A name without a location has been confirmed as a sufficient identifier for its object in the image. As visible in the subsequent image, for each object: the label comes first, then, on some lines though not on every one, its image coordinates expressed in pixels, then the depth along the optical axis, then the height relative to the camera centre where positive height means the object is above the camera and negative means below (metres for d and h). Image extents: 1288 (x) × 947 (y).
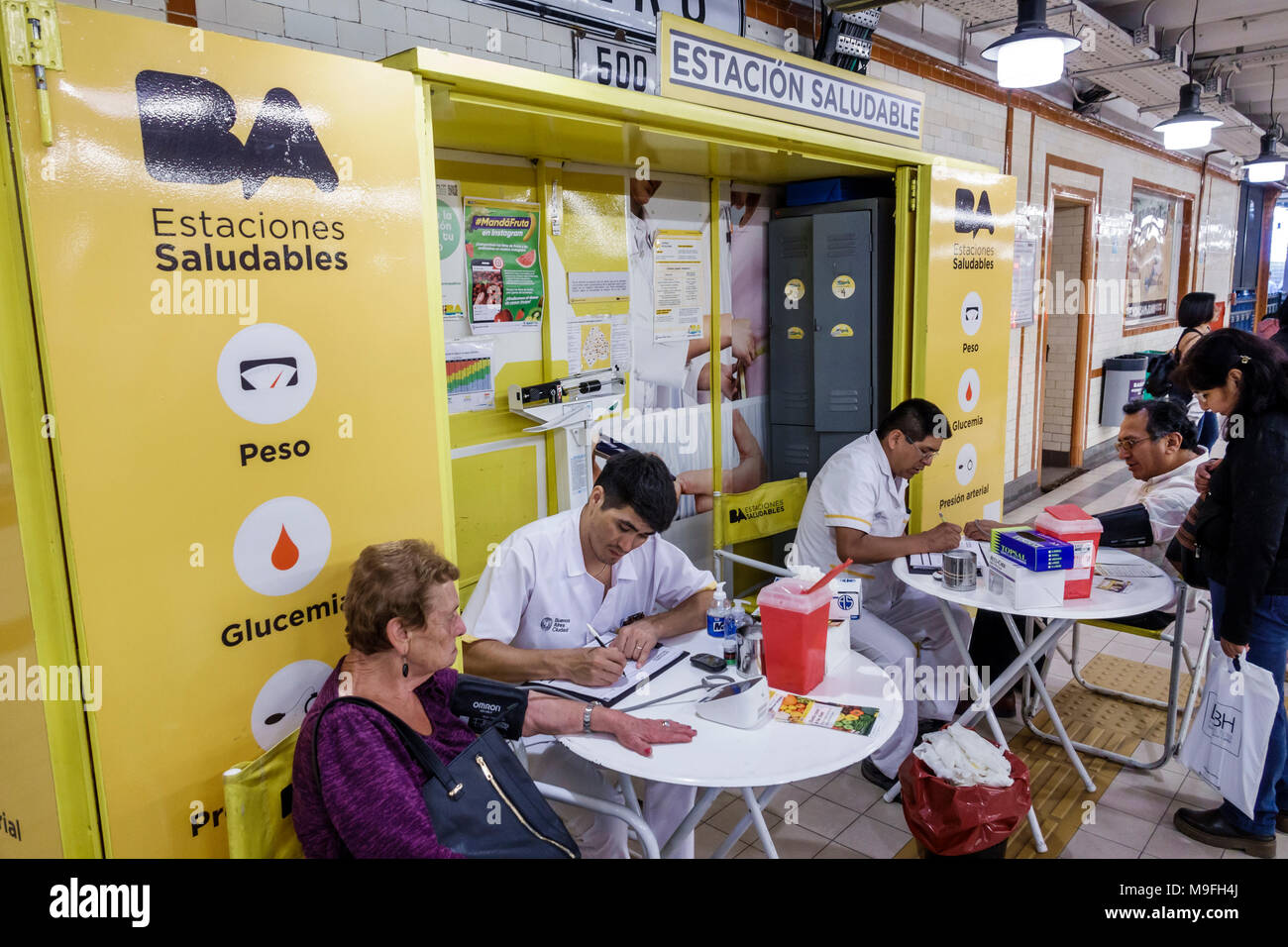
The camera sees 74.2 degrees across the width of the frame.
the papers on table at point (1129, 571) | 3.31 -0.99
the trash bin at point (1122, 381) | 9.29 -0.69
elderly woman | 1.62 -0.81
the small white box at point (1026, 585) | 2.99 -0.94
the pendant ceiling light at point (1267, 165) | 8.77 +1.53
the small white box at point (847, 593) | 2.85 -0.91
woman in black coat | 2.71 -0.64
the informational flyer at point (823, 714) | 2.14 -1.00
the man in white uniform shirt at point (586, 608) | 2.39 -0.85
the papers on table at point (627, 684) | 2.30 -0.98
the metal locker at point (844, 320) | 4.57 +0.01
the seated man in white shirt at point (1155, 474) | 3.47 -0.65
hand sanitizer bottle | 2.65 -0.90
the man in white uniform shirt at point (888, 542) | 3.45 -0.90
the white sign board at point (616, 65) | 3.67 +1.15
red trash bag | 2.60 -1.51
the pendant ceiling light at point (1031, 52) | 3.97 +1.24
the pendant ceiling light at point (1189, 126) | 6.36 +1.42
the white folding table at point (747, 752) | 1.93 -1.00
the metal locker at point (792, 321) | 4.87 +0.01
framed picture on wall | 10.32 +0.77
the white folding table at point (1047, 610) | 2.92 -0.99
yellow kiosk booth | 1.56 -0.08
